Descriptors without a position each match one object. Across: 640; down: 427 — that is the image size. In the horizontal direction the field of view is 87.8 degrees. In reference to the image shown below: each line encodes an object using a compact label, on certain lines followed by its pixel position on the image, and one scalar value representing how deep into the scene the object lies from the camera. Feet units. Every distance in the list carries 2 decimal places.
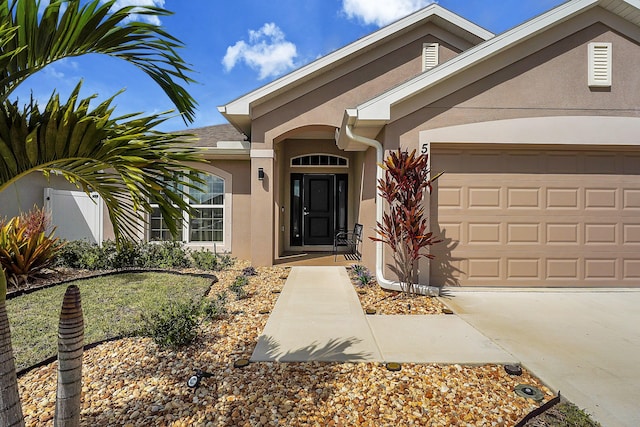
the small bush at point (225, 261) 25.58
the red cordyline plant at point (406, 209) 16.70
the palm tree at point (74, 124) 5.14
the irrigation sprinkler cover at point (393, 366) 9.71
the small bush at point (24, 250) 19.67
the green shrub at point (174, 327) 10.98
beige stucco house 17.61
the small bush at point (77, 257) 24.30
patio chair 28.06
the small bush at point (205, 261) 24.98
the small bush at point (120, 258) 24.44
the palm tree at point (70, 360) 5.84
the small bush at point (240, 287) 17.48
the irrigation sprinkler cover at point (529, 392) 8.50
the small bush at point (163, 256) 25.19
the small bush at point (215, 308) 13.85
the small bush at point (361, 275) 20.08
